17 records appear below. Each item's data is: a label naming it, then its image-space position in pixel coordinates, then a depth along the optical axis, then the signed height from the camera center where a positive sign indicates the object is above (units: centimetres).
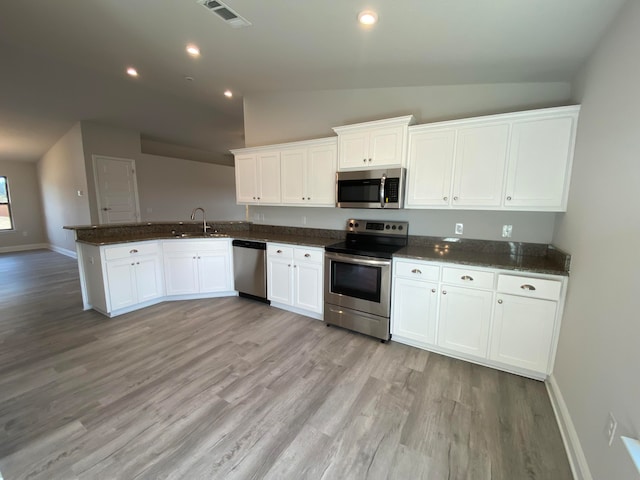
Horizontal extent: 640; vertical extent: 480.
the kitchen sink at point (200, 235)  383 -41
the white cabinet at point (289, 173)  333 +47
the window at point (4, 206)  742 -6
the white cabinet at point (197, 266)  379 -87
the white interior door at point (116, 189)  588 +38
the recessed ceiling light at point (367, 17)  186 +137
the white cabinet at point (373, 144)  277 +72
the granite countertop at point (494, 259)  211 -45
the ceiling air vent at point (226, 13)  198 +152
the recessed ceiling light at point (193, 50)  270 +164
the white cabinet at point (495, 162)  218 +44
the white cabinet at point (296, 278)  321 -90
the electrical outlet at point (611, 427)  124 -102
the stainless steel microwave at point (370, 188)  280 +22
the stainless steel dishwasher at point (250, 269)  367 -88
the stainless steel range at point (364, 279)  273 -77
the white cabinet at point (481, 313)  211 -91
